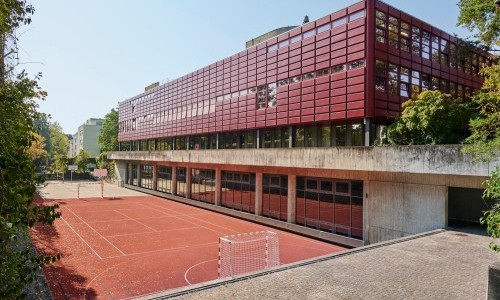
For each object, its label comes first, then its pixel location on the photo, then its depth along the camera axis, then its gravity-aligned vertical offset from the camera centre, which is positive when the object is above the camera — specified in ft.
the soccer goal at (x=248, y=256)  57.41 -17.74
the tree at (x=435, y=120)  64.39 +8.04
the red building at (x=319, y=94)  78.95 +18.20
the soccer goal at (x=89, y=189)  168.45 -17.97
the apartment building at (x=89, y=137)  405.45 +24.03
